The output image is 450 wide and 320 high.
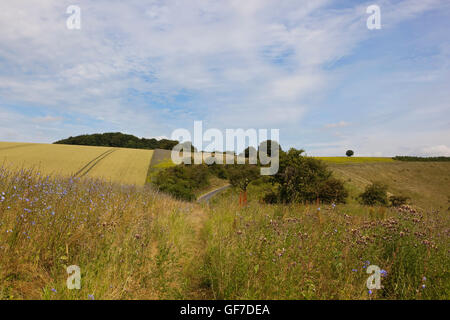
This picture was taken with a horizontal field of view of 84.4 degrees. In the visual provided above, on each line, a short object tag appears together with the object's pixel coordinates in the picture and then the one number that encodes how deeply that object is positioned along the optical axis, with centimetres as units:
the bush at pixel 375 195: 2545
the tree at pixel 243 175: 3434
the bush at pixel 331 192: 2302
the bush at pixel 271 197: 2597
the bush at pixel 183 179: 2922
